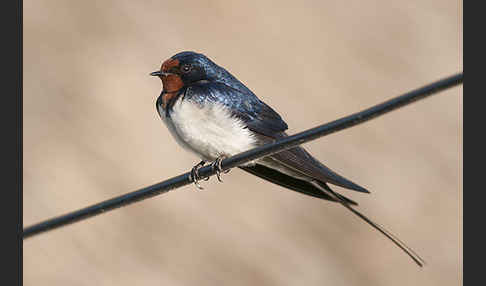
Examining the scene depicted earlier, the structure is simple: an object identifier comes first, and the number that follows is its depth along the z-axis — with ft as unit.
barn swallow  25.35
